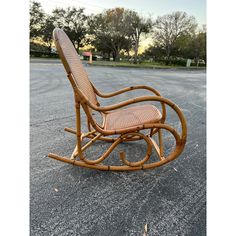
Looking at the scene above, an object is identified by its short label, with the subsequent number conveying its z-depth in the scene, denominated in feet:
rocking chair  5.05
